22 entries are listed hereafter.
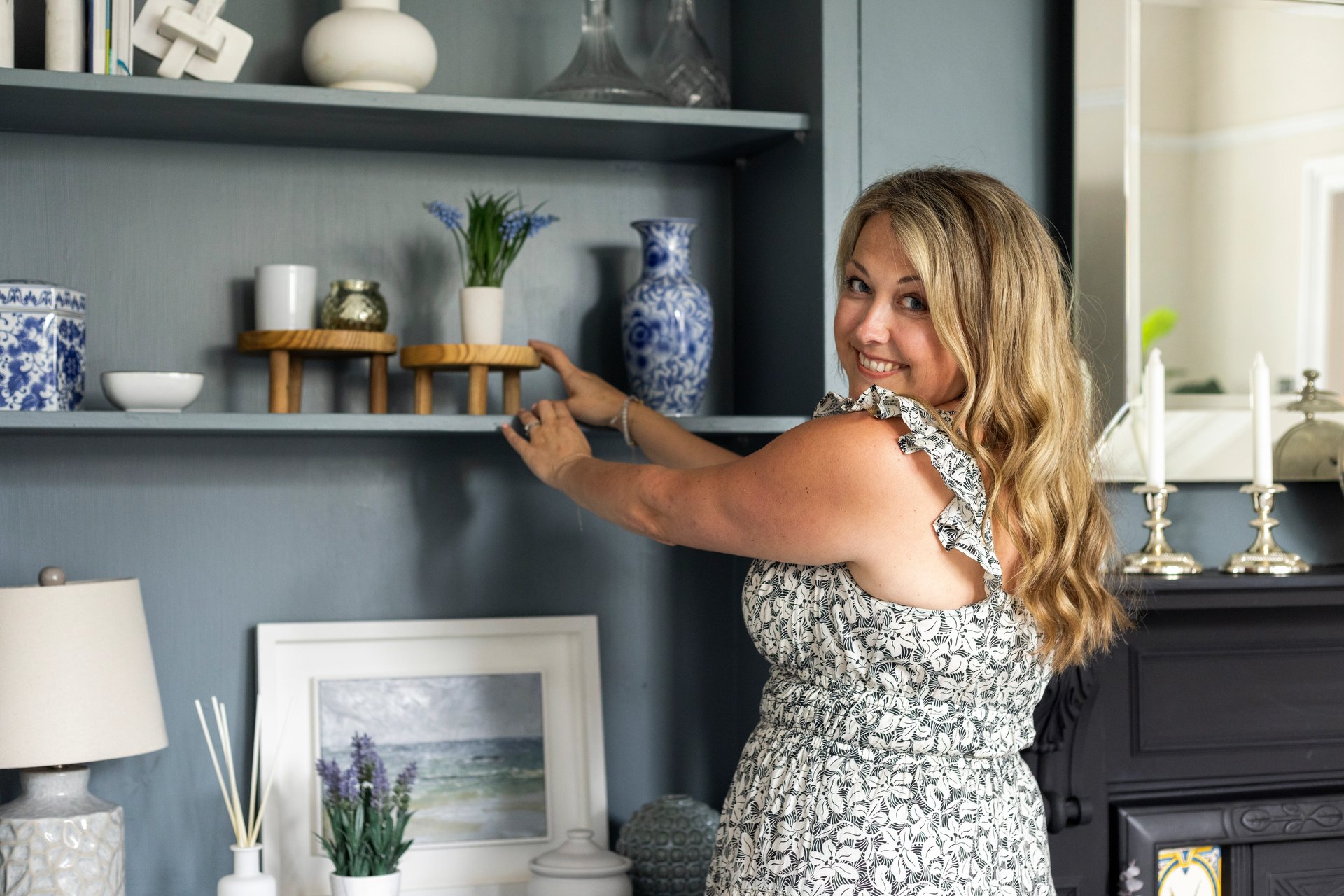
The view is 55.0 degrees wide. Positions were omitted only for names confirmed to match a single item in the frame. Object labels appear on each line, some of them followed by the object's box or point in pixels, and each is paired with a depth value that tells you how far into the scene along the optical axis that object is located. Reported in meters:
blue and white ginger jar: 1.65
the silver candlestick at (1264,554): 1.94
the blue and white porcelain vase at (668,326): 1.92
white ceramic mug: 1.82
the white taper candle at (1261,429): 1.93
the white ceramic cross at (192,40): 1.75
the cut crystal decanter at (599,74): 1.94
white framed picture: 1.94
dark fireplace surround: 1.90
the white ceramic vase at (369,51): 1.78
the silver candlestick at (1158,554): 1.91
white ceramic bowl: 1.68
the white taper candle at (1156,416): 1.89
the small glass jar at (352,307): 1.85
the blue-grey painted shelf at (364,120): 1.67
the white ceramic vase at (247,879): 1.70
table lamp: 1.62
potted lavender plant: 1.74
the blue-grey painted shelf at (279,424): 1.63
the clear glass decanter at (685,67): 2.00
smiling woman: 1.33
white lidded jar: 1.82
